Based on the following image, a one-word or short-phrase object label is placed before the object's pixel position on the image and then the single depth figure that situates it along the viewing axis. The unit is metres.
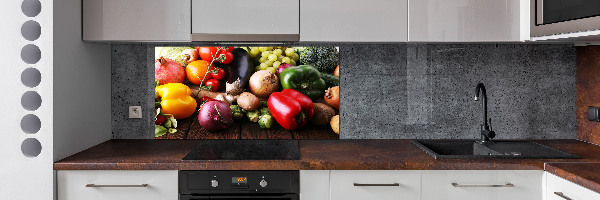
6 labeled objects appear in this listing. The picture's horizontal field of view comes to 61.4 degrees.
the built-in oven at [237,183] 1.97
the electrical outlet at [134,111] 2.64
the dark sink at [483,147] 2.37
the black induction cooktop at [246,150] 2.07
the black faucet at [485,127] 2.40
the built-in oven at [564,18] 1.80
